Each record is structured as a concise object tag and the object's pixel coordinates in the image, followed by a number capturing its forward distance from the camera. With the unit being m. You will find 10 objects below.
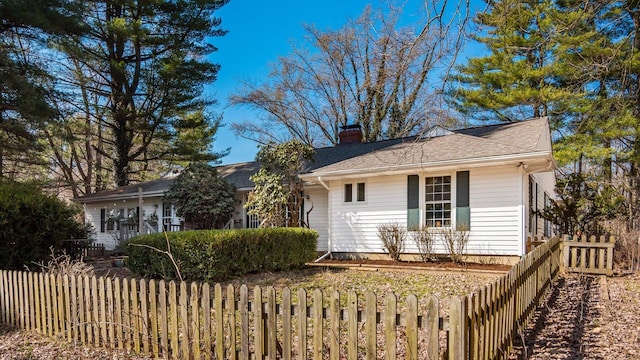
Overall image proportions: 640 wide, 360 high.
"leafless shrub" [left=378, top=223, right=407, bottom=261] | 12.23
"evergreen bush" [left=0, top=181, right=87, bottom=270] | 8.12
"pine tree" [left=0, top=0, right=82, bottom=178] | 13.66
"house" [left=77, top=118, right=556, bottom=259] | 10.95
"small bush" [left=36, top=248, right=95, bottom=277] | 6.74
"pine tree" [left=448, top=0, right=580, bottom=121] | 18.58
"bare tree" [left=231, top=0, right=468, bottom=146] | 25.19
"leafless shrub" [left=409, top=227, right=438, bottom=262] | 11.74
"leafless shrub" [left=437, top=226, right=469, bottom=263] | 11.19
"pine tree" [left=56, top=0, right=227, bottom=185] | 23.39
